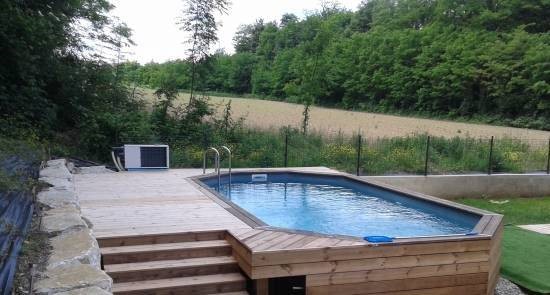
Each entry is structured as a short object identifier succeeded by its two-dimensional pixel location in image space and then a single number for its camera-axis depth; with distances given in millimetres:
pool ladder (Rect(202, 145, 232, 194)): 7176
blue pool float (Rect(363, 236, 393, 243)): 4258
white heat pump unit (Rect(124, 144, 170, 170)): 8523
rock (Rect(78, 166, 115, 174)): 8125
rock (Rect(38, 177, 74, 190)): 5137
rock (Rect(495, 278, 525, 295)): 4779
